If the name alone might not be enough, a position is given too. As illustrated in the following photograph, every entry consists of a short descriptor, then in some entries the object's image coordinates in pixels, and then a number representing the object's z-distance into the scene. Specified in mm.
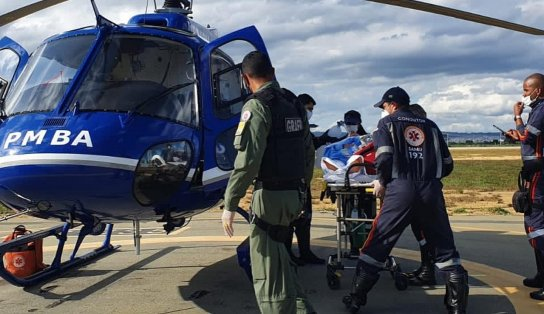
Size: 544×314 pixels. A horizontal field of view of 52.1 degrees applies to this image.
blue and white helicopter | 4391
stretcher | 5809
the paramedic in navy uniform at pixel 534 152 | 5434
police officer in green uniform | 3766
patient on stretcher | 5824
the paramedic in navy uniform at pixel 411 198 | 4699
